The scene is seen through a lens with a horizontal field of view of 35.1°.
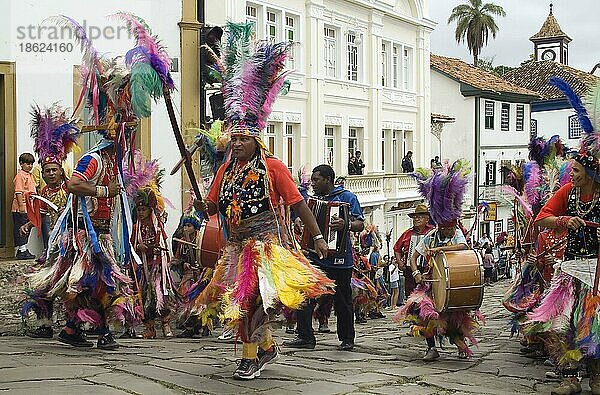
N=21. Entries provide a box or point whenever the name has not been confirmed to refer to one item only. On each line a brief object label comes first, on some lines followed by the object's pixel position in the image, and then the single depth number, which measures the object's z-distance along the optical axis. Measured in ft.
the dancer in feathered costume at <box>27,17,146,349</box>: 27.43
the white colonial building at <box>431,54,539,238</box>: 145.28
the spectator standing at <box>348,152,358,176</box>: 100.83
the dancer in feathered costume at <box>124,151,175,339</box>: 33.22
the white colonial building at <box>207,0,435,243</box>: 88.43
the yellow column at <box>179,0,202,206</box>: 46.62
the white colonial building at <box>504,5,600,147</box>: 180.45
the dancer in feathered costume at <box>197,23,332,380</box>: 23.20
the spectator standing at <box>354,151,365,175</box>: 101.53
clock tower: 263.90
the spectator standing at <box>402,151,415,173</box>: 111.86
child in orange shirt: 37.58
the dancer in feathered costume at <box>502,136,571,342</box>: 30.78
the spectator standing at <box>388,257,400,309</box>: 65.77
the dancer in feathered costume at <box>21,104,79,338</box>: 30.89
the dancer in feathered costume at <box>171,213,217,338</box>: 33.88
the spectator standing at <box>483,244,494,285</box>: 95.81
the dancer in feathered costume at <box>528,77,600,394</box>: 23.65
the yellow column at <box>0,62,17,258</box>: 38.70
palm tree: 223.51
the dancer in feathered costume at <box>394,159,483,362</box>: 29.81
